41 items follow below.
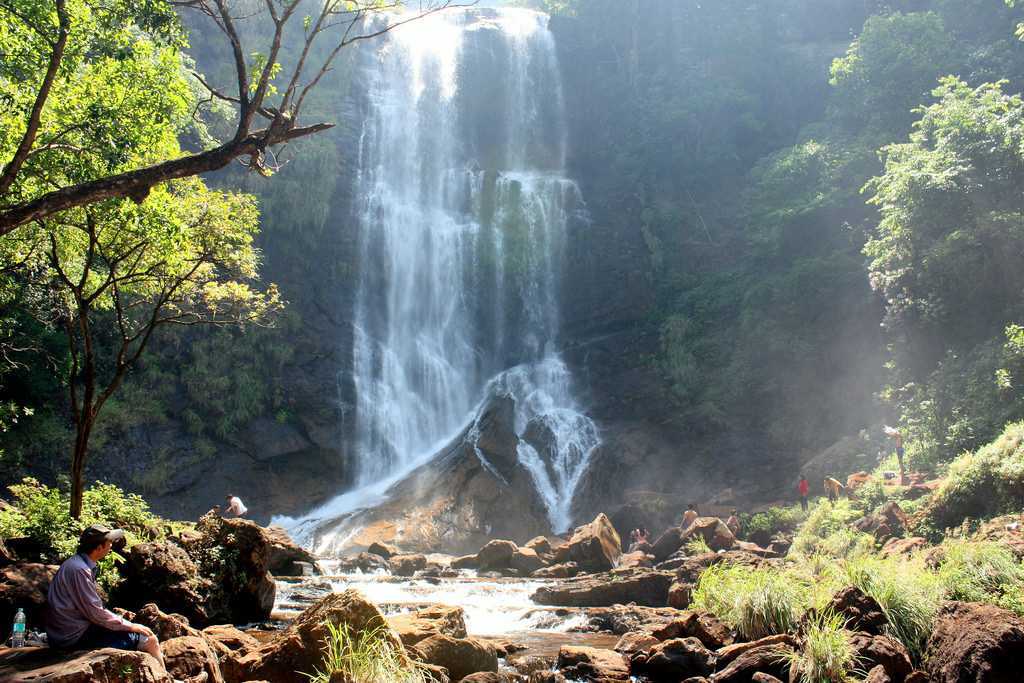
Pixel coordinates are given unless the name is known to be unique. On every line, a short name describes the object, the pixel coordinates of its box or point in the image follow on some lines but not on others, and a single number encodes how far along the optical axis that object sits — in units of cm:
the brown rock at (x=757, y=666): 778
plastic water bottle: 670
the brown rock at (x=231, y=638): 853
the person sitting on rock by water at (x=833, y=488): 2019
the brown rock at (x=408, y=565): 1920
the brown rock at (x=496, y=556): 1930
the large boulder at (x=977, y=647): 631
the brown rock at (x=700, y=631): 927
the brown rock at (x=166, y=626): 804
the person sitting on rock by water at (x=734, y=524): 2058
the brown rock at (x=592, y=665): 859
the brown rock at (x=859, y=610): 806
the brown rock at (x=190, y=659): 645
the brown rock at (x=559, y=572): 1803
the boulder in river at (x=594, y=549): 1858
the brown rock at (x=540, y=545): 2011
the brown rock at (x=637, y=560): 1834
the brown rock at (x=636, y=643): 945
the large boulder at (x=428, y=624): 857
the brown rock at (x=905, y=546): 1285
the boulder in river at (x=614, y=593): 1452
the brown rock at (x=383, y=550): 2100
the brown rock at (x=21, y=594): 810
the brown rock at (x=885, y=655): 719
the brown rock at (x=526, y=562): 1889
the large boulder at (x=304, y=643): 720
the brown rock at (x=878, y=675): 684
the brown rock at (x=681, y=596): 1345
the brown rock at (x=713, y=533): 1823
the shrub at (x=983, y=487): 1331
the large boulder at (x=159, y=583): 1038
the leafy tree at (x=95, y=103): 679
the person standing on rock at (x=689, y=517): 2048
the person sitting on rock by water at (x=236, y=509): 1638
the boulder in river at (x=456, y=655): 827
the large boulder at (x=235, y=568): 1152
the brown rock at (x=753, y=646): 807
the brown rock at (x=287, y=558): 1736
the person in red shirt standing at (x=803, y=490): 2128
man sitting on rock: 566
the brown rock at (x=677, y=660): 847
